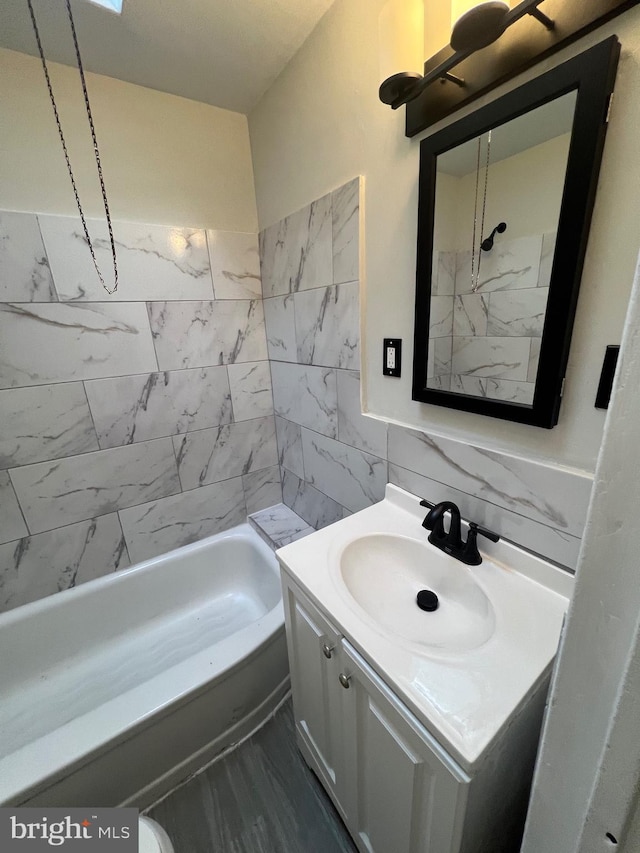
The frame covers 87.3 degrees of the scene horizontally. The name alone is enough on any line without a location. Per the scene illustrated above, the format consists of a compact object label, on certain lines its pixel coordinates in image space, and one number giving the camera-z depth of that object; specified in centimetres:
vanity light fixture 62
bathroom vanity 57
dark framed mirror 64
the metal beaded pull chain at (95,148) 113
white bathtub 99
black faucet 90
